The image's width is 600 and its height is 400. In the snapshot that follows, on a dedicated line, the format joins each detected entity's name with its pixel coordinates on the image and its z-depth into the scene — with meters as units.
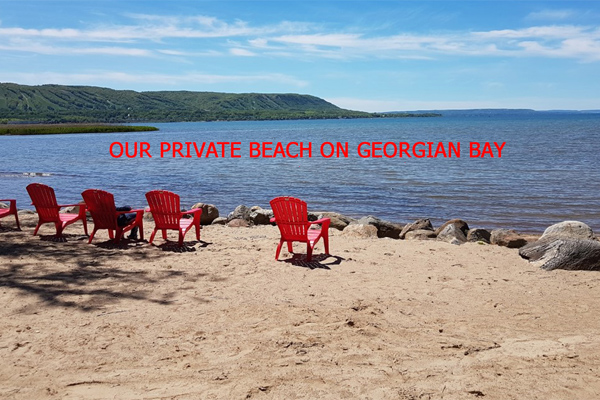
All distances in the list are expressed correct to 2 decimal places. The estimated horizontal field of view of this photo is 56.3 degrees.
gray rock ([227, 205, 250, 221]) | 12.94
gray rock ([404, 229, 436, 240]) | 10.91
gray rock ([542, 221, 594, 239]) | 9.34
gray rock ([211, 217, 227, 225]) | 12.52
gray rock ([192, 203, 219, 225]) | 12.50
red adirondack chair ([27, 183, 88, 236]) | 9.11
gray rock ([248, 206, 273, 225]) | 12.55
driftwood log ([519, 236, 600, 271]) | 7.25
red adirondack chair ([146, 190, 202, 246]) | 8.50
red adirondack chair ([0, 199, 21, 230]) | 9.76
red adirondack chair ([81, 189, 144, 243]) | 8.52
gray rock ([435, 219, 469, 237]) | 11.23
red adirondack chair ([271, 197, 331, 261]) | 7.64
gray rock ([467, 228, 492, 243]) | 10.56
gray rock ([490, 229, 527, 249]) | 9.76
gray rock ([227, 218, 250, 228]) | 11.81
